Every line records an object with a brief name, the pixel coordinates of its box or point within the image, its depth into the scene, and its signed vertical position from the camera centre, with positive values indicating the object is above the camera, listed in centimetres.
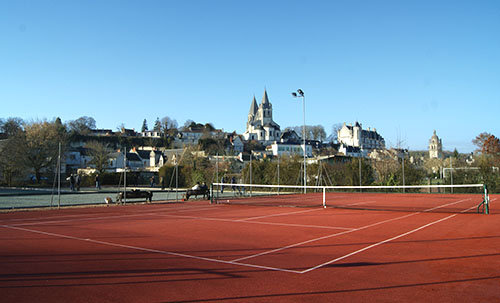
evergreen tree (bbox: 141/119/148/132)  17831 +2245
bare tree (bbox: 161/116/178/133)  15677 +2103
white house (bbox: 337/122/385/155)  15300 +1601
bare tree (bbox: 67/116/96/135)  12654 +1673
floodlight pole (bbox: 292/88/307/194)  3070 +648
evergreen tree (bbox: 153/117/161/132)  16625 +2125
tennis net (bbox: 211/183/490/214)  1931 -133
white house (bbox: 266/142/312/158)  13738 +1047
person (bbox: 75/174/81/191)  3631 -57
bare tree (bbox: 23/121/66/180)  4850 +362
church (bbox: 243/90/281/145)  17125 +2214
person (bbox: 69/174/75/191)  3547 -51
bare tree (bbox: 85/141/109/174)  6124 +327
